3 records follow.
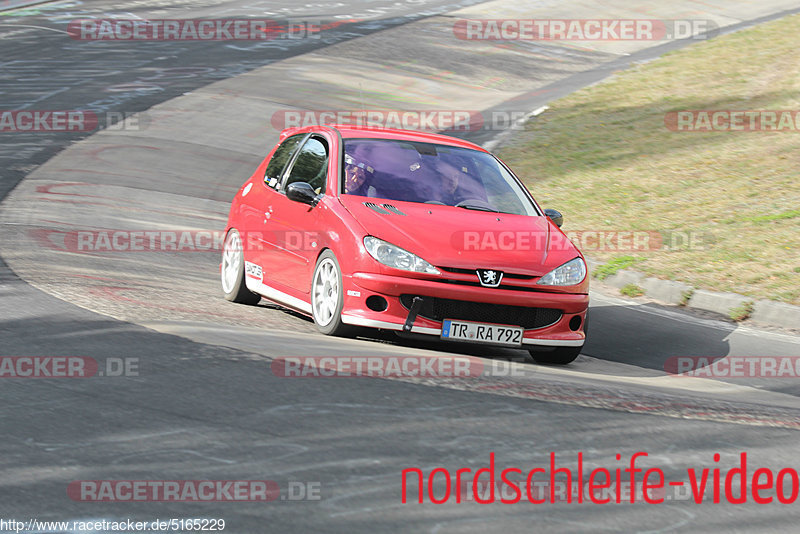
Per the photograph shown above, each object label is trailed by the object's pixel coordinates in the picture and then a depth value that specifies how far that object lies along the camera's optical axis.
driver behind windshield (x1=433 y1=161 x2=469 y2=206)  17.25
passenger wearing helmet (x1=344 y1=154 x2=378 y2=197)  16.92
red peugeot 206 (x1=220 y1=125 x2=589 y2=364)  15.09
